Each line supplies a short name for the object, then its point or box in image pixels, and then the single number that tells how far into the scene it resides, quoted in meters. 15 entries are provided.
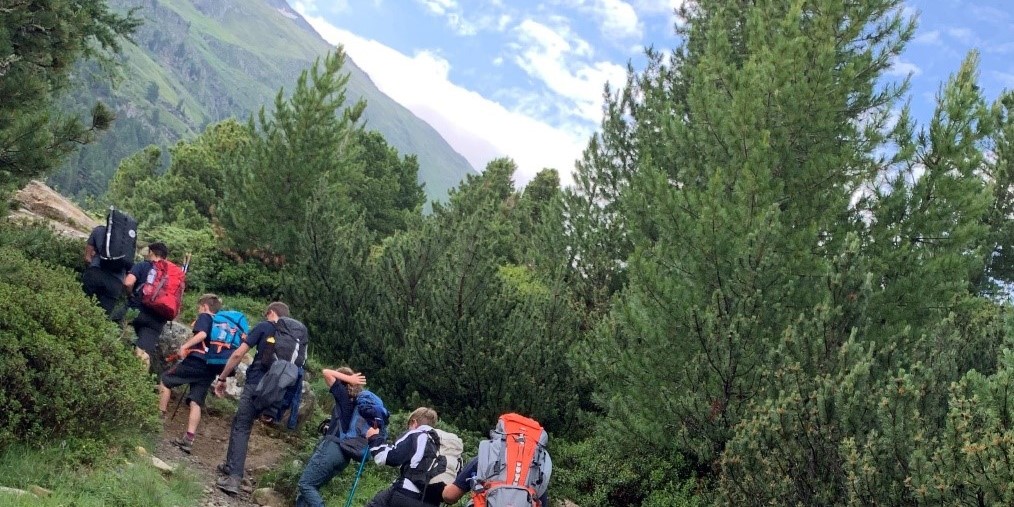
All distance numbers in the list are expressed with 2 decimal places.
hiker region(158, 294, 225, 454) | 7.56
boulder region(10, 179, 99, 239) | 13.04
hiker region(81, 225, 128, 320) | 8.02
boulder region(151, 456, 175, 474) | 6.67
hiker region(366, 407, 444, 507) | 5.46
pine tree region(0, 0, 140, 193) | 5.32
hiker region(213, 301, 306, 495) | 6.81
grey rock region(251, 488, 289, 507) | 7.29
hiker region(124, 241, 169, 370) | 7.94
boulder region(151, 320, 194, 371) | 9.55
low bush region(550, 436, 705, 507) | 7.65
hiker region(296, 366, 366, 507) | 6.17
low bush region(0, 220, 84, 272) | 9.08
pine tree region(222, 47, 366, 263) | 17.33
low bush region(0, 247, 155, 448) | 5.14
